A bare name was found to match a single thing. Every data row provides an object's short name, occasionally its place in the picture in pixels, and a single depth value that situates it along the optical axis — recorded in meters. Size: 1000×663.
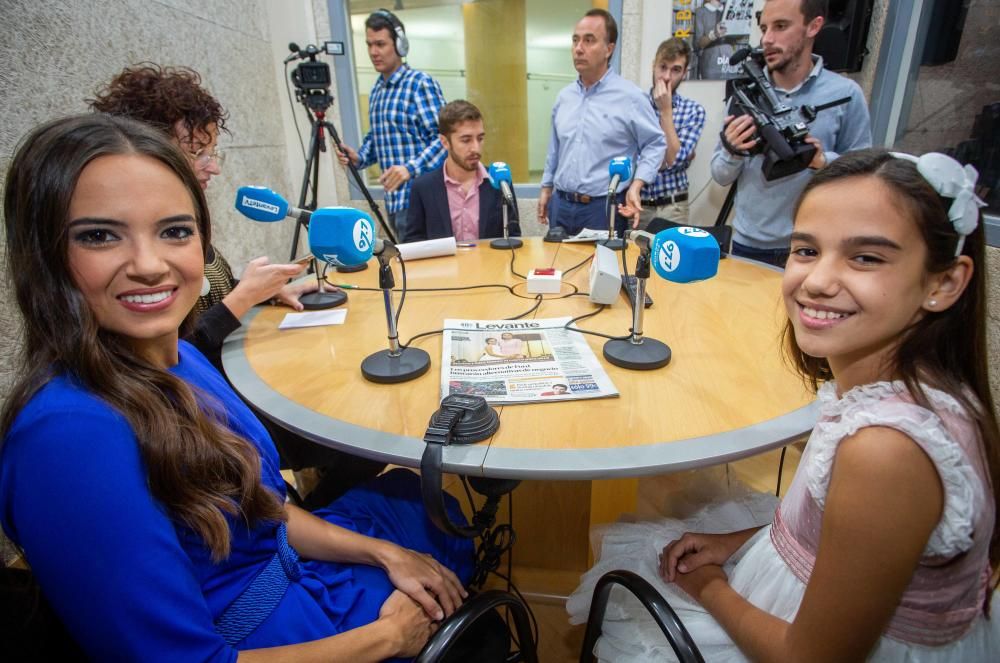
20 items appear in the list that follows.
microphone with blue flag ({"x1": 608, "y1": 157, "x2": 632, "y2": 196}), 1.80
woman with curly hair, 1.27
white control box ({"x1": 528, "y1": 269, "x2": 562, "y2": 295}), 1.52
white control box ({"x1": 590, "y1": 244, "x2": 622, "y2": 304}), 1.36
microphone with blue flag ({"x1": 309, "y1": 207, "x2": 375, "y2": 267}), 0.89
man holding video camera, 1.91
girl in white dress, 0.55
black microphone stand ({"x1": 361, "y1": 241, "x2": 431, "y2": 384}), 1.00
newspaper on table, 0.96
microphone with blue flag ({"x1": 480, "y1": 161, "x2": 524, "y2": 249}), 1.91
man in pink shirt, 2.36
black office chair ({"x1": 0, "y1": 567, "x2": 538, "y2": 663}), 0.50
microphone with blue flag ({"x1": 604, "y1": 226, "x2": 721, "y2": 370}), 0.88
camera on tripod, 2.86
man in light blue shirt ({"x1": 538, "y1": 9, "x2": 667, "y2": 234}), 2.56
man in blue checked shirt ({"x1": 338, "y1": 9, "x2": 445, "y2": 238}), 2.95
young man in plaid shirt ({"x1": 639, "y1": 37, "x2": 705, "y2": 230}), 2.94
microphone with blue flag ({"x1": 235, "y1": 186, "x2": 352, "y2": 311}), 1.20
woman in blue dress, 0.51
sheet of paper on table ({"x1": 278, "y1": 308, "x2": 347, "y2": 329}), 1.36
